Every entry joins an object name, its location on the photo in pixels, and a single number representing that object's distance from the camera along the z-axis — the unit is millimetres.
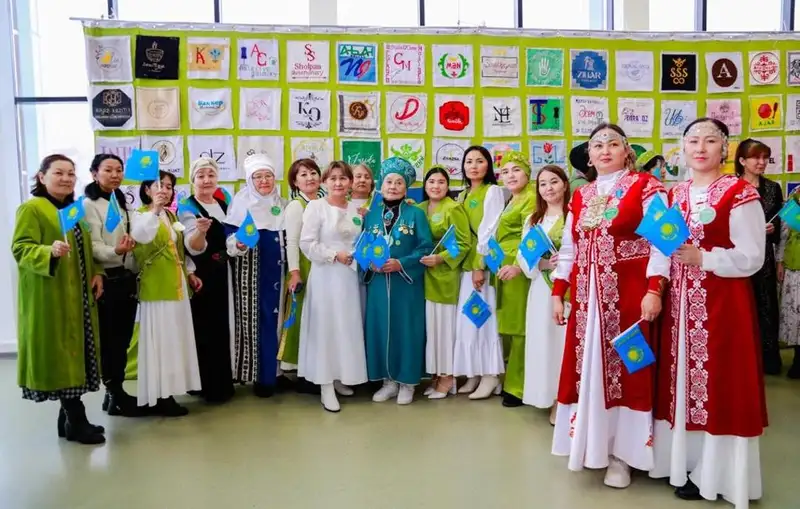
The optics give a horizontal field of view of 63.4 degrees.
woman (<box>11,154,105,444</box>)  3197
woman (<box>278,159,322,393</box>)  3996
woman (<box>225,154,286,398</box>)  4082
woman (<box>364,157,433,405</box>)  3959
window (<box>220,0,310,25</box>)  5688
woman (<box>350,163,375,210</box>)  4094
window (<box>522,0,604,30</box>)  5945
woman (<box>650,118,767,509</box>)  2436
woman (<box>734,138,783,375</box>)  4543
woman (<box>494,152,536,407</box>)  3830
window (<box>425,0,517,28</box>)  5805
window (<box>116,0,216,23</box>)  5586
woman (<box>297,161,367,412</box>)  3869
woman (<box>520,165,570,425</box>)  3520
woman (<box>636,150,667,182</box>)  4391
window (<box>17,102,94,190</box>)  5496
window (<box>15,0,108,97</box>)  5461
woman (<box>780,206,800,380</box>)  4578
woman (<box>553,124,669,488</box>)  2646
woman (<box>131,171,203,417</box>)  3652
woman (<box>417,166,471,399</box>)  4043
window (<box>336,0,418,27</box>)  5770
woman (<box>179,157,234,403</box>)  3980
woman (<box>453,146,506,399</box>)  4055
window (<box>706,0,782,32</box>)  6074
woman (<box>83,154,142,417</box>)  3521
